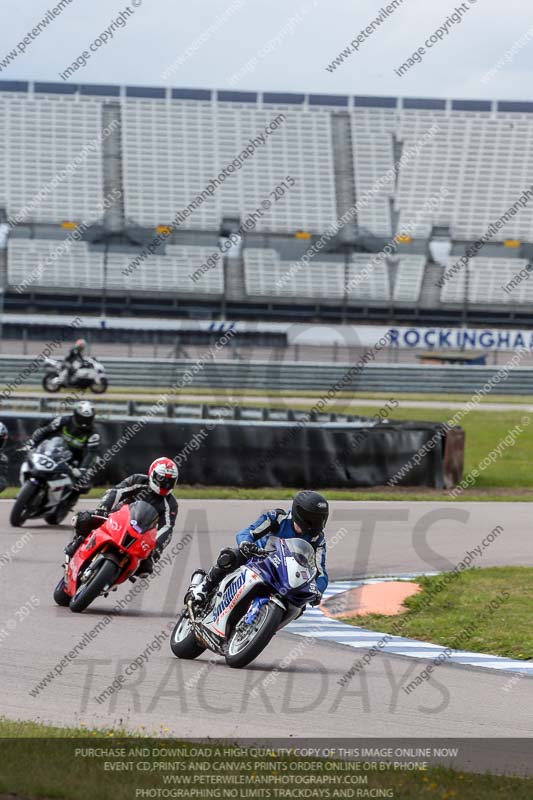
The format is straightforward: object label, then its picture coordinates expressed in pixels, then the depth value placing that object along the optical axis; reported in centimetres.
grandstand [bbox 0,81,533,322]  5869
